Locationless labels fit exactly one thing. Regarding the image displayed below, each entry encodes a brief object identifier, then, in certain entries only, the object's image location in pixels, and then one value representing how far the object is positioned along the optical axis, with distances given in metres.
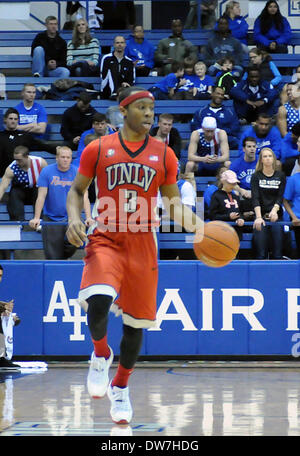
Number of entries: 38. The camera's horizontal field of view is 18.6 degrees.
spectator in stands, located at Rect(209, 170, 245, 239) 13.21
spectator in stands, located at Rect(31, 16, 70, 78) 17.82
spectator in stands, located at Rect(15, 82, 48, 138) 15.89
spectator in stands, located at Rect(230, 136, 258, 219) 14.41
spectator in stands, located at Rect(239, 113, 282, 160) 15.05
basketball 7.76
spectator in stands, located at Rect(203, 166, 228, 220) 13.72
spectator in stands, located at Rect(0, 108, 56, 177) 14.99
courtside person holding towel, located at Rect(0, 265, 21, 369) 12.11
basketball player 7.43
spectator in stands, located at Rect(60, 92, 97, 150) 15.60
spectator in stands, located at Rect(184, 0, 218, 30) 19.83
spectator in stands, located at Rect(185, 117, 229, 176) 14.79
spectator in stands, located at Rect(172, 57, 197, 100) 16.86
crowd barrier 12.80
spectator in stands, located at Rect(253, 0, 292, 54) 18.28
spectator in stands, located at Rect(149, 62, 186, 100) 16.84
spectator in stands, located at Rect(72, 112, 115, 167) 14.32
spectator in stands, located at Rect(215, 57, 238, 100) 16.70
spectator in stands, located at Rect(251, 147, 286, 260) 13.10
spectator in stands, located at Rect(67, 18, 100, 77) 17.33
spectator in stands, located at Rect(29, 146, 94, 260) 13.12
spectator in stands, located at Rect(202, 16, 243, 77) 17.72
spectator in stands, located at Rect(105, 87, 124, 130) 15.27
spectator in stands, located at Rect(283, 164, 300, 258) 13.15
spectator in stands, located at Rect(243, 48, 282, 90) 17.05
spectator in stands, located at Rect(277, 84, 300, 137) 15.55
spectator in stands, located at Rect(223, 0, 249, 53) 18.44
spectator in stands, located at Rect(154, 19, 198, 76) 17.69
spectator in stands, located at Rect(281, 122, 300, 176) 14.73
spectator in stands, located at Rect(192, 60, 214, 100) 16.77
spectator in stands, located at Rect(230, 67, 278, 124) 16.19
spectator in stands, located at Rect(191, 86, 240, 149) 15.52
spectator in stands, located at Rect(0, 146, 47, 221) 13.87
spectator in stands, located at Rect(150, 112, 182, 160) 14.52
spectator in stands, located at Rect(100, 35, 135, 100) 16.70
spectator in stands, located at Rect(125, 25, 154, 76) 17.88
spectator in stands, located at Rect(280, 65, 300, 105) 15.71
